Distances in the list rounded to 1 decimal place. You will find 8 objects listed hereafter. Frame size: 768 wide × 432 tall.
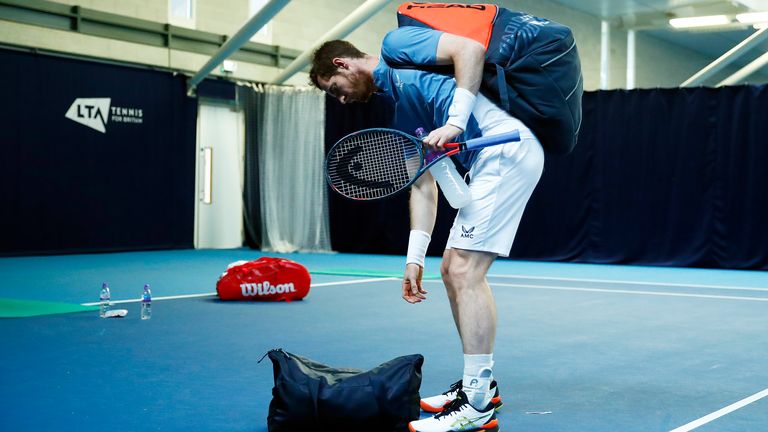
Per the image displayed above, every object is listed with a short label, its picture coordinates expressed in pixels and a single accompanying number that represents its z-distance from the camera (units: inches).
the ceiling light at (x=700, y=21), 595.5
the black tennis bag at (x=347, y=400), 111.2
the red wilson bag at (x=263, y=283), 256.7
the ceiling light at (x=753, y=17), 568.7
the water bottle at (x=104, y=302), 218.5
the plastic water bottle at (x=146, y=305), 215.8
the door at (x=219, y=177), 527.2
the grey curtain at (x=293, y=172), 509.7
